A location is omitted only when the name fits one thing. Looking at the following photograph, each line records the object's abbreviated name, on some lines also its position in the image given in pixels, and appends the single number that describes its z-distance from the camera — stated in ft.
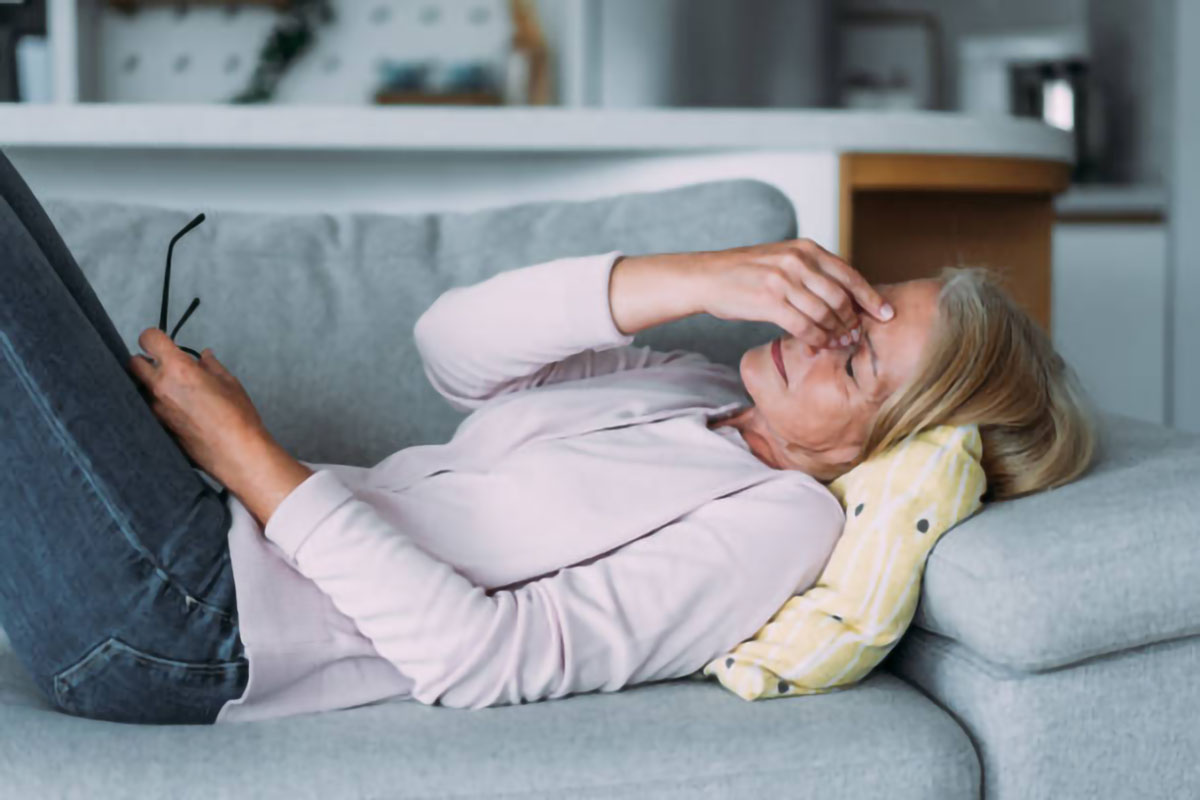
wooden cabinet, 7.88
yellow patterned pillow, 3.94
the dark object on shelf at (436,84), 10.92
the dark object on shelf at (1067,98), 13.52
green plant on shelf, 10.69
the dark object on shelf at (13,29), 10.02
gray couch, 3.50
